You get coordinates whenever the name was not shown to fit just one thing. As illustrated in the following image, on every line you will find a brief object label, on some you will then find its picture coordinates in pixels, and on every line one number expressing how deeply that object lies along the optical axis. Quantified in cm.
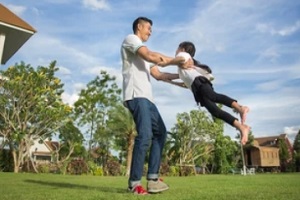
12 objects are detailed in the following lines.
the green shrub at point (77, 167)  2069
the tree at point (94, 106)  2862
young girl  424
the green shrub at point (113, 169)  2248
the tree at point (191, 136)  3612
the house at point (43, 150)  5328
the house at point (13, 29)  1108
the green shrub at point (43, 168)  2133
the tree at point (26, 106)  2069
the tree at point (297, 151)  5406
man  400
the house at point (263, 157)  5800
